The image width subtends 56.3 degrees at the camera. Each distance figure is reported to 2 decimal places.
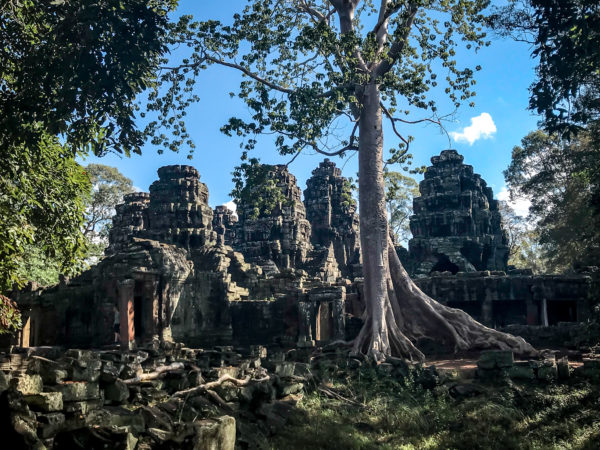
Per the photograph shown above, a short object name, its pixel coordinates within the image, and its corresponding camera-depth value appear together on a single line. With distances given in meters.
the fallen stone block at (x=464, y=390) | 10.43
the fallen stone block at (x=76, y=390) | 6.46
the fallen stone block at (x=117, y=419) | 5.98
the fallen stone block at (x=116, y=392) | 7.44
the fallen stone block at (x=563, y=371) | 10.53
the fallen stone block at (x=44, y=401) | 5.89
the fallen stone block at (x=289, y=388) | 9.38
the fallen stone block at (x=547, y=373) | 10.55
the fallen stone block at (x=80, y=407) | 6.21
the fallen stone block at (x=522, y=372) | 10.89
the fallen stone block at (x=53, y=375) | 6.87
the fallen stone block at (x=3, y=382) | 5.55
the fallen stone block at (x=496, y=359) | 11.12
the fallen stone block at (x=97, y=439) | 5.64
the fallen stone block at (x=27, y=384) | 5.92
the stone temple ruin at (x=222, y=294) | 19.55
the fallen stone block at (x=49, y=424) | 5.63
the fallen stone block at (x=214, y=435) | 5.01
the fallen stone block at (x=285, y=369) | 10.04
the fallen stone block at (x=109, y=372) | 7.49
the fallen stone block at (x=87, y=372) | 7.05
